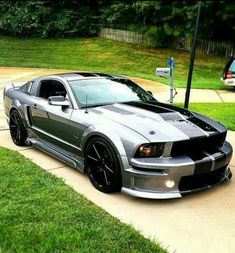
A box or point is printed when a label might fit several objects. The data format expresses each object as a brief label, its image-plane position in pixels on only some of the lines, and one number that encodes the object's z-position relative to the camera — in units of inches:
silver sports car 122.4
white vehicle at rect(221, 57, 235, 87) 380.4
